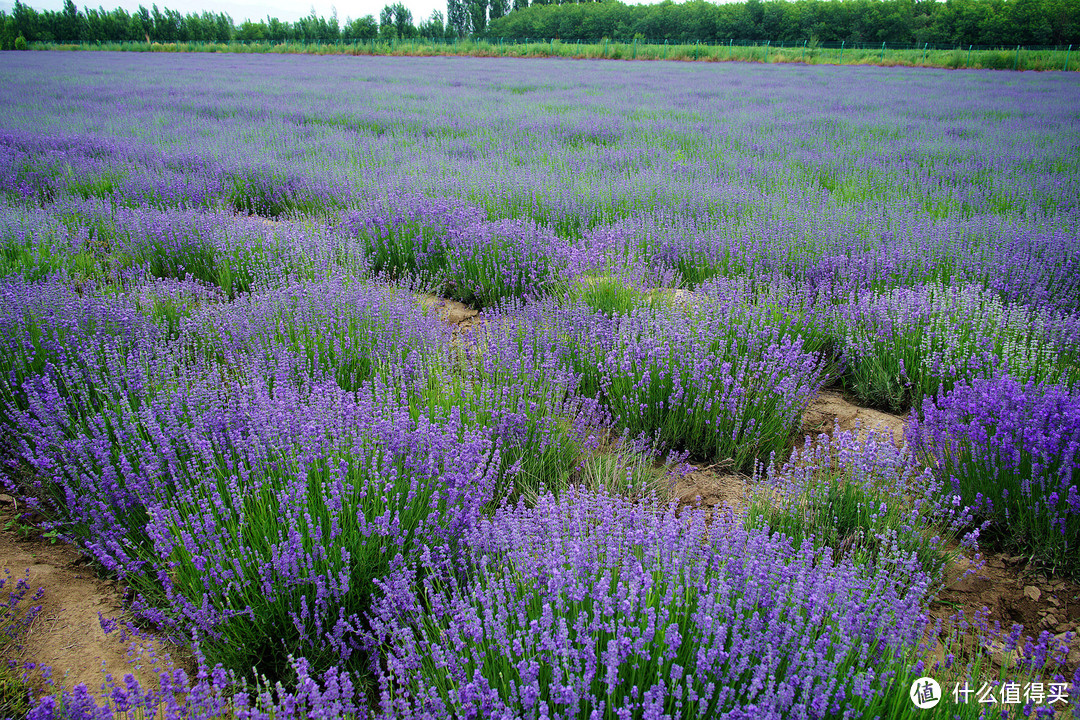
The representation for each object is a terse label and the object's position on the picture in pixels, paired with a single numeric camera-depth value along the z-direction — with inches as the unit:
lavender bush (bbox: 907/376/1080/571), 79.3
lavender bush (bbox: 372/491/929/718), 47.1
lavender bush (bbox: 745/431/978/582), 77.1
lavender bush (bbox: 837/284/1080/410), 109.3
